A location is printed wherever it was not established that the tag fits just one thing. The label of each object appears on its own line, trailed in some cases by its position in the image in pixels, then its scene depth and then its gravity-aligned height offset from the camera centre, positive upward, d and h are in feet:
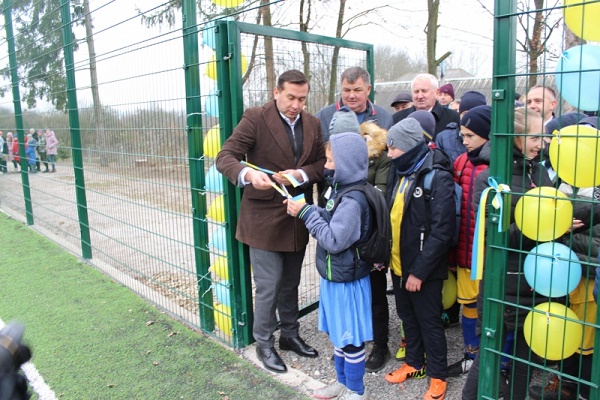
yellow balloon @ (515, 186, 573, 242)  6.20 -1.18
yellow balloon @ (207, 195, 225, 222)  11.43 -1.84
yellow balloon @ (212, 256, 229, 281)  11.64 -3.29
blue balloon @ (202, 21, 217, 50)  10.67 +2.14
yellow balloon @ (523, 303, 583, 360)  6.56 -2.86
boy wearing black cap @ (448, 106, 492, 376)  9.04 -1.87
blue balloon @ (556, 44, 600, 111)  5.71 +0.52
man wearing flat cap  18.51 +0.97
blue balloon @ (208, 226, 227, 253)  11.55 -2.59
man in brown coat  10.19 -0.97
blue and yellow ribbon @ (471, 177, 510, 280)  6.61 -1.42
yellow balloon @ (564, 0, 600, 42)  5.81 +1.23
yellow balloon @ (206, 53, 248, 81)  10.84 +1.47
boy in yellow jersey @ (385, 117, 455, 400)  9.00 -1.95
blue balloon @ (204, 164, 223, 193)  11.39 -1.15
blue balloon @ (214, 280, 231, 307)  11.75 -3.93
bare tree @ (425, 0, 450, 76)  31.14 +6.03
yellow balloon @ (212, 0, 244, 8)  11.58 +3.07
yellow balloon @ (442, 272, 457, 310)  10.65 -3.67
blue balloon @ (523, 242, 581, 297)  6.36 -1.96
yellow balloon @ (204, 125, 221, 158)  11.21 -0.24
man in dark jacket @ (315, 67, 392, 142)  11.08 +0.56
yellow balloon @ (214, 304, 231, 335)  11.98 -4.66
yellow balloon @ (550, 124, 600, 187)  5.81 -0.41
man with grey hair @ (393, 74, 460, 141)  13.38 +0.67
